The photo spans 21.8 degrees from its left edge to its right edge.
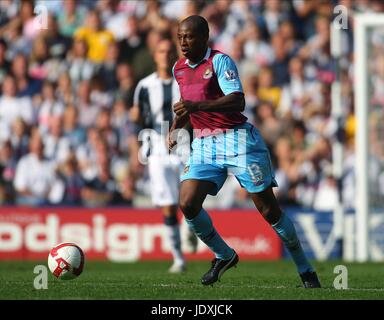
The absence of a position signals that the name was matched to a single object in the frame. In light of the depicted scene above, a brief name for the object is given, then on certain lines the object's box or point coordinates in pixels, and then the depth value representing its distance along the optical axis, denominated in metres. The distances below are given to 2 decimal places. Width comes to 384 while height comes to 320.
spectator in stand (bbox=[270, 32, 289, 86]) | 19.91
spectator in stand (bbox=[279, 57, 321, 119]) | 19.61
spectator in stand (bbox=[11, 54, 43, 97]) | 19.62
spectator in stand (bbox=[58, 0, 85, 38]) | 20.41
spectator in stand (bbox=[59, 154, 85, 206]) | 18.02
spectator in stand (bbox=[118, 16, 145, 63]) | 20.02
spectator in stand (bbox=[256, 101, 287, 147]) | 18.75
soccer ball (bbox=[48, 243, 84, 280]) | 9.98
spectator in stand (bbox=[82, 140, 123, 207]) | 17.83
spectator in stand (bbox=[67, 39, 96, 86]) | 19.78
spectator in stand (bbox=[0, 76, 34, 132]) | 19.20
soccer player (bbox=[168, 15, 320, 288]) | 9.17
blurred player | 13.42
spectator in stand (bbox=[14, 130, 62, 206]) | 18.06
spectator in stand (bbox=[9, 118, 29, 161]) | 18.55
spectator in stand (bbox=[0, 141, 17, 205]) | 17.84
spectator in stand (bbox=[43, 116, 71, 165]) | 18.55
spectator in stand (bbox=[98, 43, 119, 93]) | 19.91
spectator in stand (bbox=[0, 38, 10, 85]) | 20.06
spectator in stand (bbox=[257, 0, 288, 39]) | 20.56
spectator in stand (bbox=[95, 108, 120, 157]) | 18.80
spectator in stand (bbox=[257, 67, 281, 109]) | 19.66
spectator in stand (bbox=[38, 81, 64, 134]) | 19.09
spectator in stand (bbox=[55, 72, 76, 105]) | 19.48
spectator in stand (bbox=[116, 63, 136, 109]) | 19.58
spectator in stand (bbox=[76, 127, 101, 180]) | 18.31
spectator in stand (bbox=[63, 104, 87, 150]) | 18.89
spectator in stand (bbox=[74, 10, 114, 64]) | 20.09
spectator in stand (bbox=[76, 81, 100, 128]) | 19.23
